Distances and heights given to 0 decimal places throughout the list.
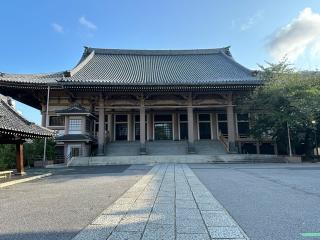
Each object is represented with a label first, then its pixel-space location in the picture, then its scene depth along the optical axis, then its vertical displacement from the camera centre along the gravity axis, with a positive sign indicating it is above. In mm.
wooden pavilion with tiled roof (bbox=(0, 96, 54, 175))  10746 +1006
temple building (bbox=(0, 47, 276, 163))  23000 +4634
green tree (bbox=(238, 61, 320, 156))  19406 +3181
